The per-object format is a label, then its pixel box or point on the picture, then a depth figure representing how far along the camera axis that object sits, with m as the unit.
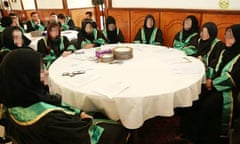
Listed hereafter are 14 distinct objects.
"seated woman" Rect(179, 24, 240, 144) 2.10
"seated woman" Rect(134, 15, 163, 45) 4.15
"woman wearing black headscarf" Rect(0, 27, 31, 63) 3.23
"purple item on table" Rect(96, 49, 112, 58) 2.61
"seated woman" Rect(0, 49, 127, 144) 1.19
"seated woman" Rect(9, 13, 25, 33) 5.63
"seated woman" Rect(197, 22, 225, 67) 2.68
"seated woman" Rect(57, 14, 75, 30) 5.84
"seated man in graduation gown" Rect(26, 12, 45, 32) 6.17
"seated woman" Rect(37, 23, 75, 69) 3.41
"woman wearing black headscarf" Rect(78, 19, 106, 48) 4.00
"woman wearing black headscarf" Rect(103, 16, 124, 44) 4.37
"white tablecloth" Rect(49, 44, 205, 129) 1.62
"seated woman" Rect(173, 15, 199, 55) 3.58
